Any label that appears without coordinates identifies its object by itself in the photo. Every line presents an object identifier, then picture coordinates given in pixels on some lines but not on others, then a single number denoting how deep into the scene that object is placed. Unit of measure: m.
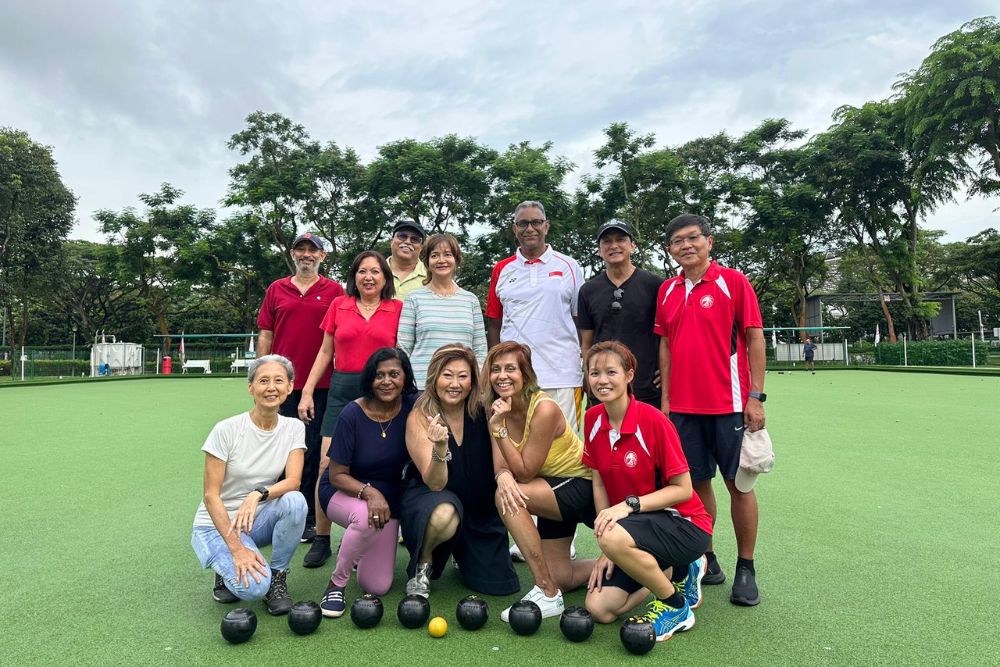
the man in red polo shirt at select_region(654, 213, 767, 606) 3.42
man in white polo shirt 4.20
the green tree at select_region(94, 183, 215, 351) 27.36
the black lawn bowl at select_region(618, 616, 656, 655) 2.63
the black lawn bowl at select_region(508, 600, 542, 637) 2.83
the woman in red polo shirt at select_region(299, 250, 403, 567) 4.17
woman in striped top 4.09
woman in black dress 3.36
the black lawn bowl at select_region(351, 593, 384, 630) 2.91
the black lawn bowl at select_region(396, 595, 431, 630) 2.92
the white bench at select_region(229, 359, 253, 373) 31.20
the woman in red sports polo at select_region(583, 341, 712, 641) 2.90
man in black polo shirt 3.93
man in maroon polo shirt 4.60
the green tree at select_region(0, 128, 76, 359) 25.20
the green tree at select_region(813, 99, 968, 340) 26.30
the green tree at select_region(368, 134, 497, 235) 25.20
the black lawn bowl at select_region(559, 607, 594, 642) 2.76
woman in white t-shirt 3.15
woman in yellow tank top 3.35
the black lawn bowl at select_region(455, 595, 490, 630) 2.88
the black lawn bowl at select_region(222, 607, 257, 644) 2.74
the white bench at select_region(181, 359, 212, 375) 31.56
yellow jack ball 2.84
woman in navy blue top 3.35
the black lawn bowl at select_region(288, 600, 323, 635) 2.85
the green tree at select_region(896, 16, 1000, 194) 22.30
